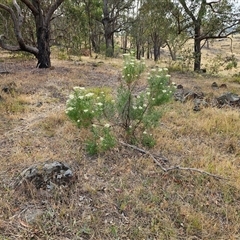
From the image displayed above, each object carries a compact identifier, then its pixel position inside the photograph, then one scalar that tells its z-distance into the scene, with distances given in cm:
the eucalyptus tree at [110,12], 1483
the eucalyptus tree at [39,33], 818
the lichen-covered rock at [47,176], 237
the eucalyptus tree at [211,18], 898
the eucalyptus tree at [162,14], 942
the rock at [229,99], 511
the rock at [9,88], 542
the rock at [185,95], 534
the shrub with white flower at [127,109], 277
